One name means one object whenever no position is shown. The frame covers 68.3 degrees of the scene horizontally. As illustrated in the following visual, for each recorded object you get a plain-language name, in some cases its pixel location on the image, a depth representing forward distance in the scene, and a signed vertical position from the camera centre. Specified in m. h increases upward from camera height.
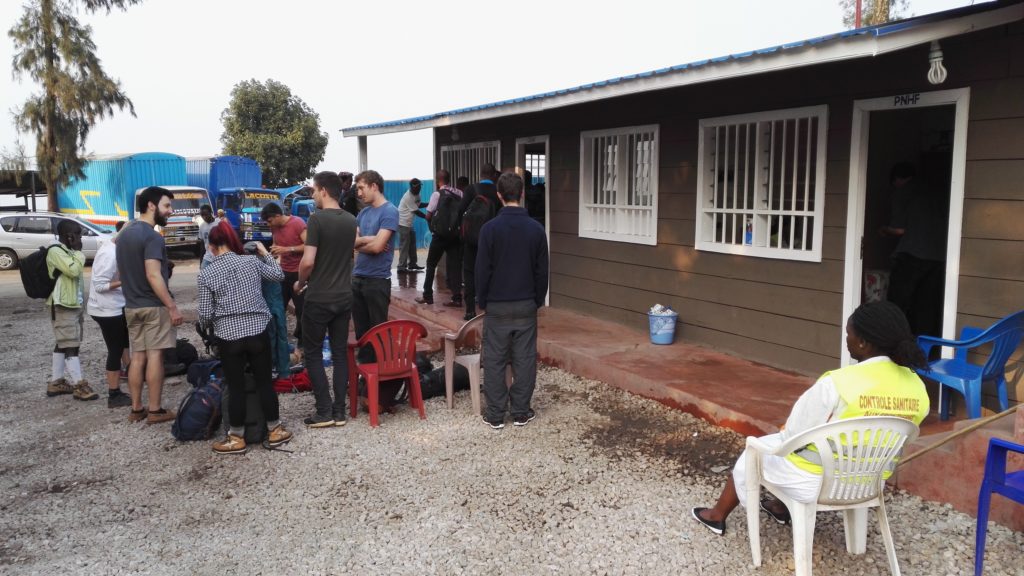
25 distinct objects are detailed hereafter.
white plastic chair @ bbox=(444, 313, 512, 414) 5.80 -1.22
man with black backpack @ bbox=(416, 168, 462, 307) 8.52 -0.39
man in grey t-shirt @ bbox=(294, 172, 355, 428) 5.25 -0.58
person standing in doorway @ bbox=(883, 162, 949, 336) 5.41 -0.33
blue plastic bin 7.12 -1.16
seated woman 2.98 -0.72
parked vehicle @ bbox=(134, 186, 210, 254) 18.64 -0.34
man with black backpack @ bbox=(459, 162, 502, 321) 7.84 -0.13
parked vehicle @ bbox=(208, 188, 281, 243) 19.14 -0.07
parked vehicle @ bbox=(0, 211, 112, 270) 16.64 -0.67
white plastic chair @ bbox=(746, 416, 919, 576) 2.95 -1.04
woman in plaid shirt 4.84 -0.73
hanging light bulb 4.50 +0.82
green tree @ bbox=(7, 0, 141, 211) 22.50 +3.64
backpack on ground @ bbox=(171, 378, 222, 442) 5.25 -1.46
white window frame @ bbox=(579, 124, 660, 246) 7.54 -0.01
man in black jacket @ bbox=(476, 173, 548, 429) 5.29 -0.63
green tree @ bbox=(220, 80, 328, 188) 30.19 +3.08
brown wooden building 4.64 +0.21
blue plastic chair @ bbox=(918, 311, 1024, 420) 4.34 -0.98
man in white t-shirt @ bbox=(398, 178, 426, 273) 11.59 -0.24
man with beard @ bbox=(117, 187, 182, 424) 5.36 -0.66
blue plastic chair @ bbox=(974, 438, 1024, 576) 2.98 -1.11
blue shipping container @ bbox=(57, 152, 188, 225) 22.22 +0.69
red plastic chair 5.43 -1.10
